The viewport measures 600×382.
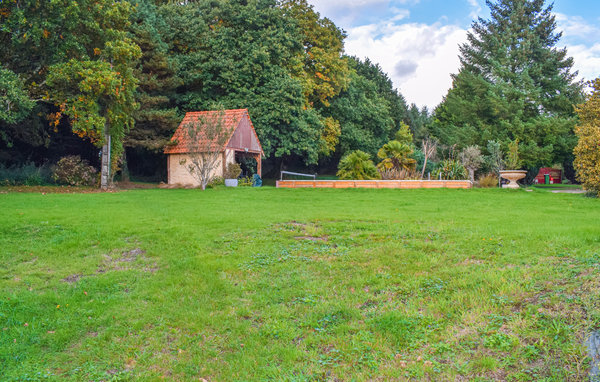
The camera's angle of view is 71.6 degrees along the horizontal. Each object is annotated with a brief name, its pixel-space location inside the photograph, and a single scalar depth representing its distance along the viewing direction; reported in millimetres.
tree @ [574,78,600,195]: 14875
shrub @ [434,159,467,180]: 21734
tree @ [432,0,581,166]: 28031
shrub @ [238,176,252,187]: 22438
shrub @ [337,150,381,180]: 21625
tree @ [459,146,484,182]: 23375
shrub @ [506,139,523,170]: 19864
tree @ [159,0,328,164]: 25531
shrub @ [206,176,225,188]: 21609
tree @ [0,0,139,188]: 15688
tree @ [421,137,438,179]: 24409
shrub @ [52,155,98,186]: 20484
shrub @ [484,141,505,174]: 24619
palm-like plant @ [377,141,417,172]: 22984
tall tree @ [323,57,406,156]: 34344
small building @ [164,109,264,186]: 22625
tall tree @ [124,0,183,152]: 22922
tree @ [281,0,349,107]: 30578
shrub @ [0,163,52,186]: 19906
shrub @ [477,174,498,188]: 19898
